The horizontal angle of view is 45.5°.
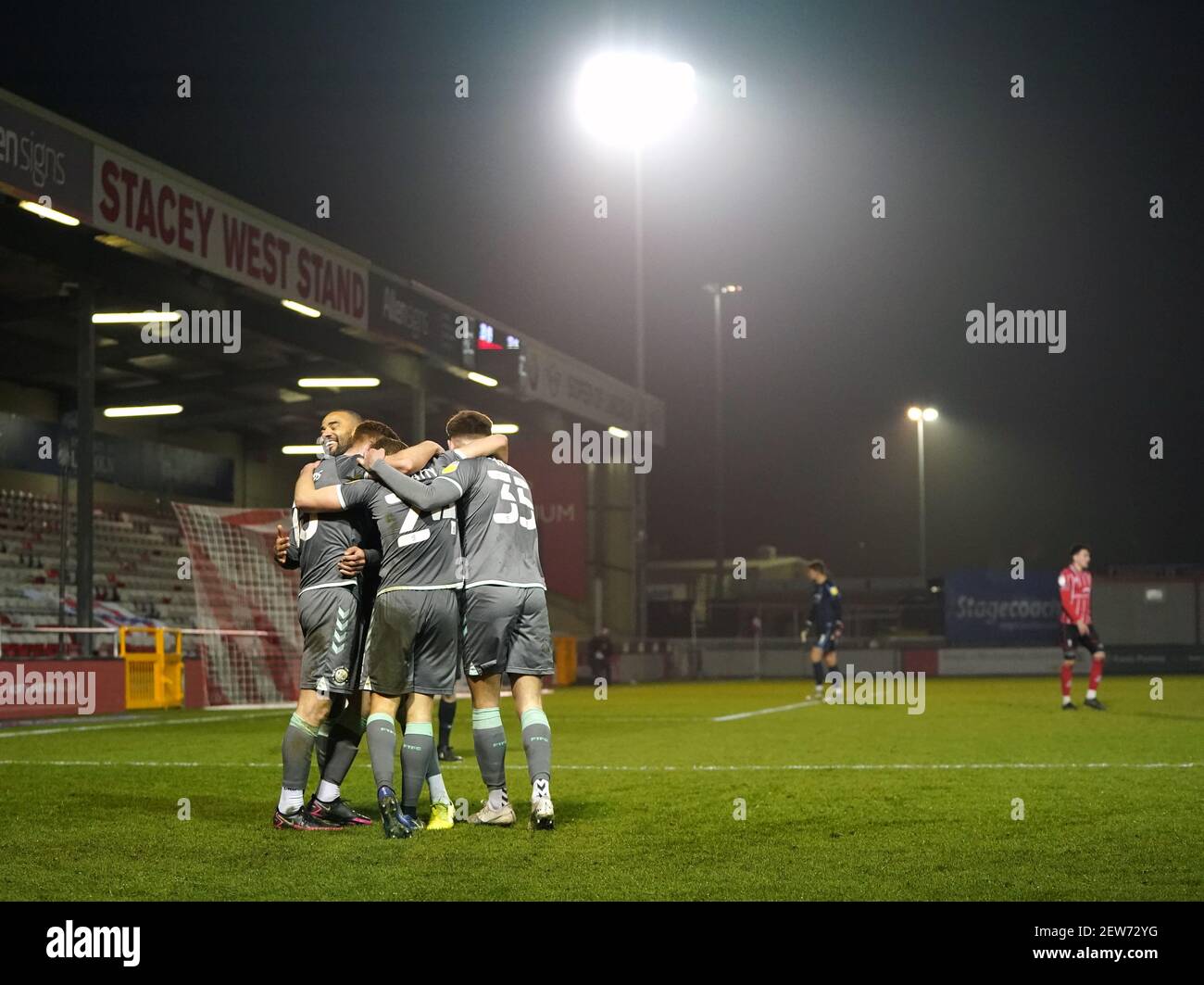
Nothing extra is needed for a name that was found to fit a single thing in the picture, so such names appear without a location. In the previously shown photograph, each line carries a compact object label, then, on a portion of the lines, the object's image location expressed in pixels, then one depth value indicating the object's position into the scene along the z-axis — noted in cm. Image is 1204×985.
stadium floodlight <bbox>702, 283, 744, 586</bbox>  4325
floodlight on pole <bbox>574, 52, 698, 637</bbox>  2730
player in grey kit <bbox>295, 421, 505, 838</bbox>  737
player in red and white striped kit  1806
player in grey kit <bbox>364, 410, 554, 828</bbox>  755
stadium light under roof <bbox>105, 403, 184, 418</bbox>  3572
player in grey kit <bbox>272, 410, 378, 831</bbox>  756
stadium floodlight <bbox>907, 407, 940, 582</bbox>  5228
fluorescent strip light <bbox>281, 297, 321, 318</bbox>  2541
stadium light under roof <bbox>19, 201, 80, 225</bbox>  1939
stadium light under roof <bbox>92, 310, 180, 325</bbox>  2688
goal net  2288
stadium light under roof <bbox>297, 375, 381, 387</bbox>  3366
